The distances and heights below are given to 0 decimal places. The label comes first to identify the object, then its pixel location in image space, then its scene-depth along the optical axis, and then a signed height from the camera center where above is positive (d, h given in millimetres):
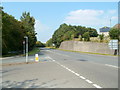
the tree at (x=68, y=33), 61926 +8024
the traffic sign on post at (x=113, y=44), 21182 +45
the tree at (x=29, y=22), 39202 +9164
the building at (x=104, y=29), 65758 +10082
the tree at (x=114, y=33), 28700 +3256
